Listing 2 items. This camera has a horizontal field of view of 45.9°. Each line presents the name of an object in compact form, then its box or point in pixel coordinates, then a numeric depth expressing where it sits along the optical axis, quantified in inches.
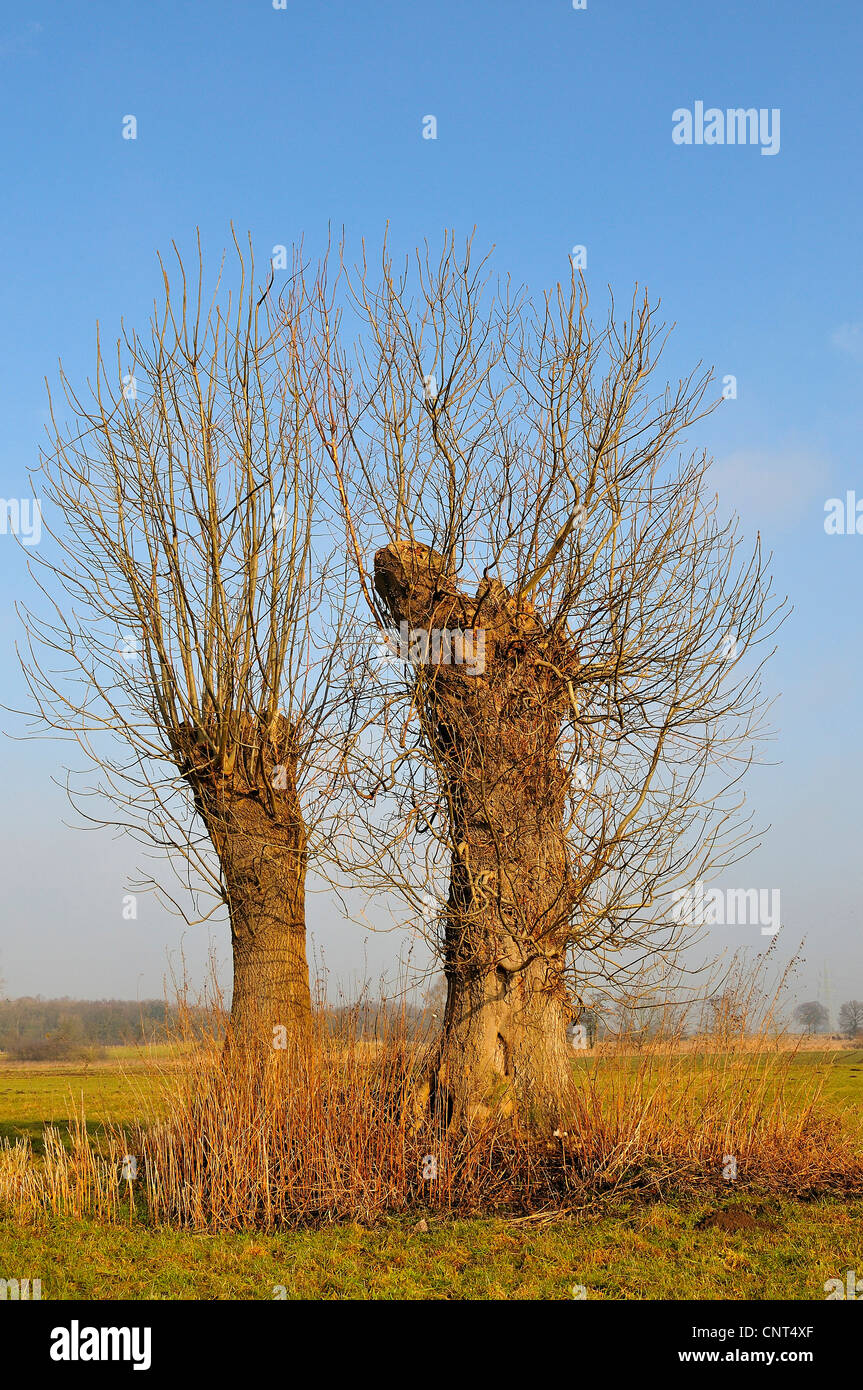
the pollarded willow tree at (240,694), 431.5
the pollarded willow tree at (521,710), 392.5
